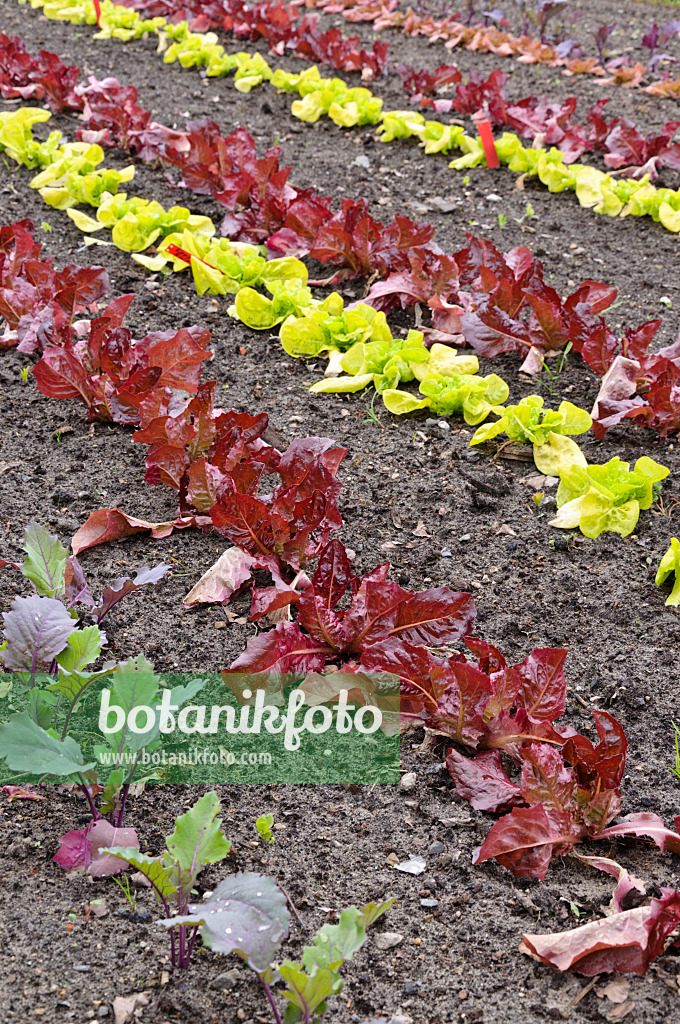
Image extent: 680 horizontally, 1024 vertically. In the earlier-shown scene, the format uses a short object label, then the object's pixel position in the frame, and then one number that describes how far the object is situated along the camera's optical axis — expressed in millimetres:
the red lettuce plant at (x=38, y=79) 5480
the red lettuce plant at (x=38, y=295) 3195
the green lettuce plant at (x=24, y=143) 4629
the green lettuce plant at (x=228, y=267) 3619
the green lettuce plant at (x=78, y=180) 4285
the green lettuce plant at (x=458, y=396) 2943
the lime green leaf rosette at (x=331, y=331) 3264
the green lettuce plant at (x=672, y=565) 2305
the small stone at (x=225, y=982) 1507
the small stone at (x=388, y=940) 1591
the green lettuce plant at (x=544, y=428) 2771
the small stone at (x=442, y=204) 4422
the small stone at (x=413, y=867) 1721
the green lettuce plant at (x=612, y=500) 2531
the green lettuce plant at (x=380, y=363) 3074
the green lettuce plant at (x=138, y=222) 3898
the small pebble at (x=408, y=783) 1887
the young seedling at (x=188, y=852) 1419
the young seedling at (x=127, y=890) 1609
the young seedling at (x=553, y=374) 3162
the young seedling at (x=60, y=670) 1483
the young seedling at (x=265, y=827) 1736
